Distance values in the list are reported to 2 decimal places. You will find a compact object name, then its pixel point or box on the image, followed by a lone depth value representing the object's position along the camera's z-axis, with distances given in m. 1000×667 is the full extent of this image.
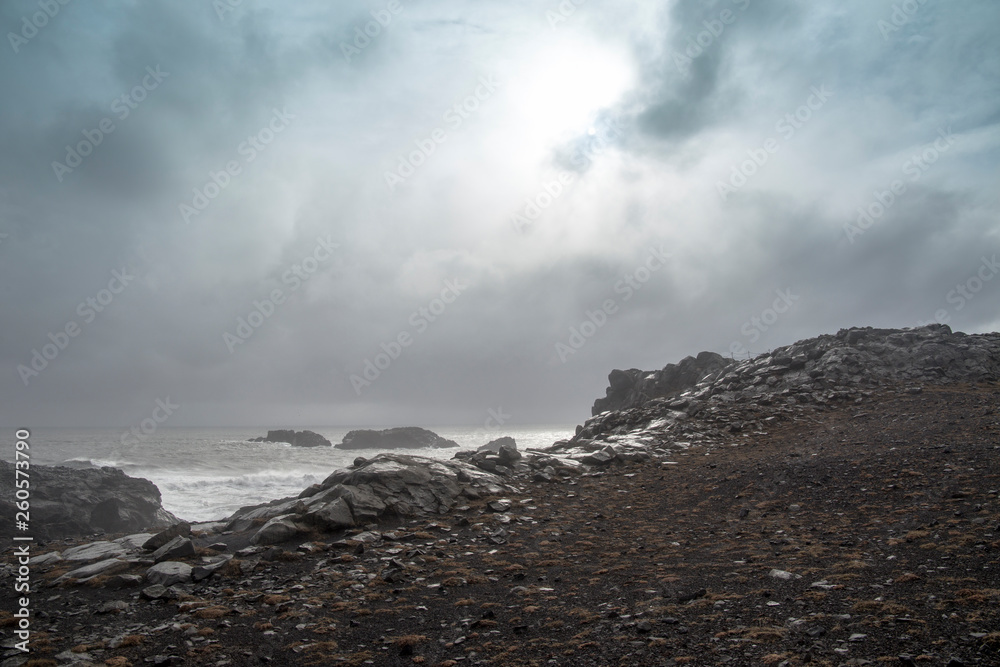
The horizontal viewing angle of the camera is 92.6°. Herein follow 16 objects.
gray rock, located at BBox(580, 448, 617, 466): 26.62
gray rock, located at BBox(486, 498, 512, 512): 19.16
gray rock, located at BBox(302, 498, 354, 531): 16.67
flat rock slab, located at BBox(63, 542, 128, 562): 15.38
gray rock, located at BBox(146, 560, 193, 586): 12.77
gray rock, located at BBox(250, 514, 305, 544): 15.89
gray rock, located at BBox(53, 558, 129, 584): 13.38
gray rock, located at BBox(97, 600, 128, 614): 11.14
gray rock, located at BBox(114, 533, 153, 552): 16.50
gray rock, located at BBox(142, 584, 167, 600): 11.84
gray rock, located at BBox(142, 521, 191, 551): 15.71
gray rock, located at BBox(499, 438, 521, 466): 25.29
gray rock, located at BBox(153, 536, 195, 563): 14.55
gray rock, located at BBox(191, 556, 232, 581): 13.04
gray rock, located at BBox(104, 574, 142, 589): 12.81
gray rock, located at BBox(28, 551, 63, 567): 15.49
